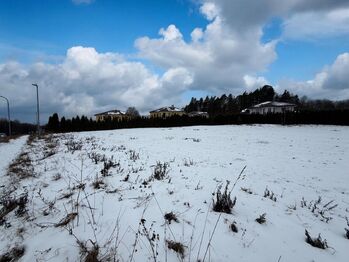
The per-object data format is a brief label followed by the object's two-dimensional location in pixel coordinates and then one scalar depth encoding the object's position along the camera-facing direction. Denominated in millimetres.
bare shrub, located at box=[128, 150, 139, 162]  9959
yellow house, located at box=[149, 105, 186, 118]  117562
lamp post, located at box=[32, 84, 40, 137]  34969
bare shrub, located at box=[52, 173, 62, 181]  7098
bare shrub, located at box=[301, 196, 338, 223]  5109
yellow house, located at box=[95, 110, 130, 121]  109244
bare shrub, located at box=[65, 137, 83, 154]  12539
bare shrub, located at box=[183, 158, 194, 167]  8984
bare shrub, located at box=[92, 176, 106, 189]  5965
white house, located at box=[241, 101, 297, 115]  85688
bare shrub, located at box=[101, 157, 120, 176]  7118
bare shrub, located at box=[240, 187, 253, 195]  6137
